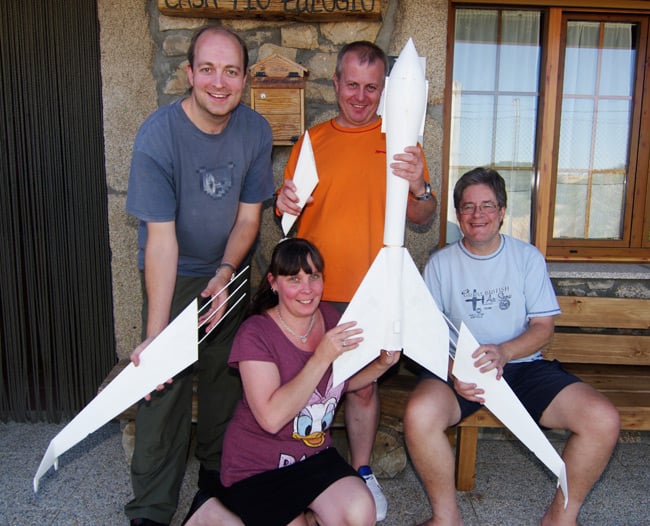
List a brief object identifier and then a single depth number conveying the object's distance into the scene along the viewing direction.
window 3.12
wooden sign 2.66
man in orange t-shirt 2.12
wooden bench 2.91
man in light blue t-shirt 2.01
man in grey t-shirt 1.93
